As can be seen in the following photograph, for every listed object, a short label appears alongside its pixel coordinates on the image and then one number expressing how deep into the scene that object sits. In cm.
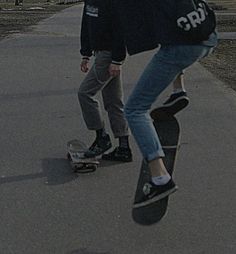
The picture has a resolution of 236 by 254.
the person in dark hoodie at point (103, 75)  802
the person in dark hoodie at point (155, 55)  601
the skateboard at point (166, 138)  665
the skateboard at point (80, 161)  855
